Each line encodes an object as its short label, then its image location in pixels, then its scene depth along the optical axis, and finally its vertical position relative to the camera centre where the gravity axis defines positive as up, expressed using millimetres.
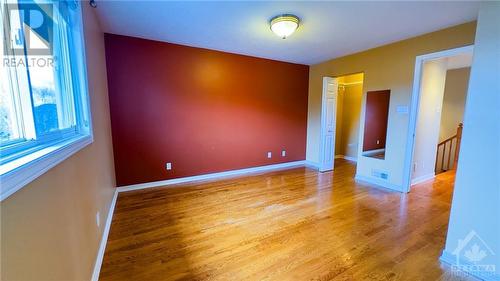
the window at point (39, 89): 762 +160
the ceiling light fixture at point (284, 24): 2483 +1163
